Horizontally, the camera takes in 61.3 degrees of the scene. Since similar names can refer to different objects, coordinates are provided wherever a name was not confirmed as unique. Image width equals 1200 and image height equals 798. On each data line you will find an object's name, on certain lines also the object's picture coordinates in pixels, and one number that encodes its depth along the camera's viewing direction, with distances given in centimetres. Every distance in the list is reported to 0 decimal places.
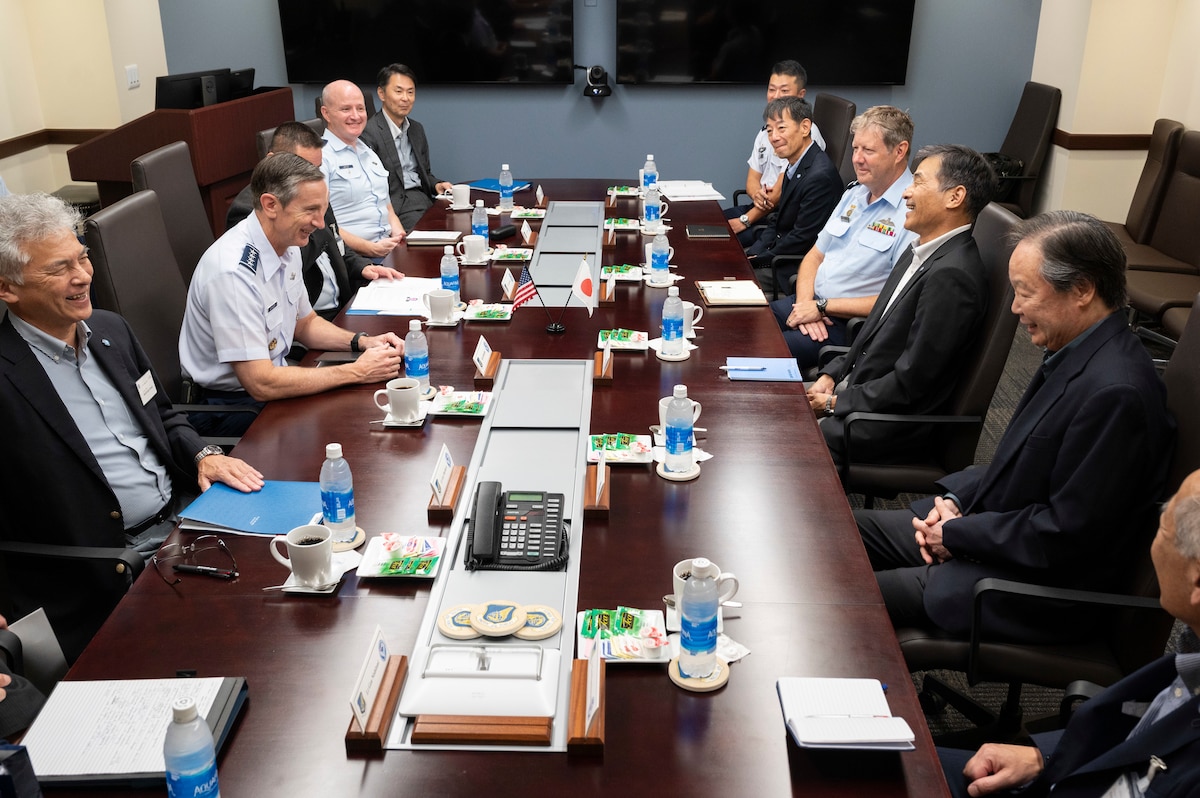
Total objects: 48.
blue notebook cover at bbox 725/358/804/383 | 279
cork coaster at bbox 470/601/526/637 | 167
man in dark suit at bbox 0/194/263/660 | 219
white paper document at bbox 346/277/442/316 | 338
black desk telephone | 190
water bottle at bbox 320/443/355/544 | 196
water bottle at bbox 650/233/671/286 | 363
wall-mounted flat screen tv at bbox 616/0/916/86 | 648
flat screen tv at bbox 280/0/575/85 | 658
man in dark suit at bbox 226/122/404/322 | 365
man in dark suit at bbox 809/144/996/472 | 276
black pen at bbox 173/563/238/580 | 187
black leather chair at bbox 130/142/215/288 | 335
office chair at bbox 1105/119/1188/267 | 478
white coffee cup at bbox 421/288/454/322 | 320
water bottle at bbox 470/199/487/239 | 427
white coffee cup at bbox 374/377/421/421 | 246
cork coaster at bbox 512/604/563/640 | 167
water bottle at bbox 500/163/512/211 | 479
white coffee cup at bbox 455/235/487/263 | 389
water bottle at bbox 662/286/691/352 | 290
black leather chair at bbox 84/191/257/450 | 274
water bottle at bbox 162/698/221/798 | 128
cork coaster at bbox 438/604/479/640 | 167
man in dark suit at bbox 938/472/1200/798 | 144
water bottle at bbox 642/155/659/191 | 525
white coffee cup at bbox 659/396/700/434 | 228
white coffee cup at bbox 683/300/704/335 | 310
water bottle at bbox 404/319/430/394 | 265
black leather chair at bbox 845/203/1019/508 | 270
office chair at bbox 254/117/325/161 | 424
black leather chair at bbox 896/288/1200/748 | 196
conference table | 141
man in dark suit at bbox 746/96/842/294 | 456
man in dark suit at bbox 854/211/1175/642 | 198
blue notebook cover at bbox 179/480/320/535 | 204
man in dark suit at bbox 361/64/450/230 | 536
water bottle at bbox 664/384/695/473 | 223
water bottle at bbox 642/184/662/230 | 451
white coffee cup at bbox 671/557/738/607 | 173
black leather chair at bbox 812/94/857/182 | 487
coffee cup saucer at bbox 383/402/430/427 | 248
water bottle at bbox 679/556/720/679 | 156
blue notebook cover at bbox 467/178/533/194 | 531
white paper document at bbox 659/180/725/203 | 523
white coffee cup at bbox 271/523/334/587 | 180
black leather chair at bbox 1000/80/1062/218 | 603
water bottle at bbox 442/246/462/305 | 341
